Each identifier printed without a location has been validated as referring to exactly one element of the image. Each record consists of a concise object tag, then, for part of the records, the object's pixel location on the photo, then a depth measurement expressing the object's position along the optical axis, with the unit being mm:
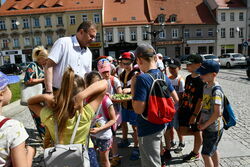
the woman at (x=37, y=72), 3823
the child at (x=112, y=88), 3346
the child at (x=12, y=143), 1411
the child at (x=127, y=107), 3714
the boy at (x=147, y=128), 2197
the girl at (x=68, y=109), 1759
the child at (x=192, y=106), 3145
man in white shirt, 2665
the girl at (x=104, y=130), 2736
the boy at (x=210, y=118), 2498
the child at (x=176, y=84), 3772
